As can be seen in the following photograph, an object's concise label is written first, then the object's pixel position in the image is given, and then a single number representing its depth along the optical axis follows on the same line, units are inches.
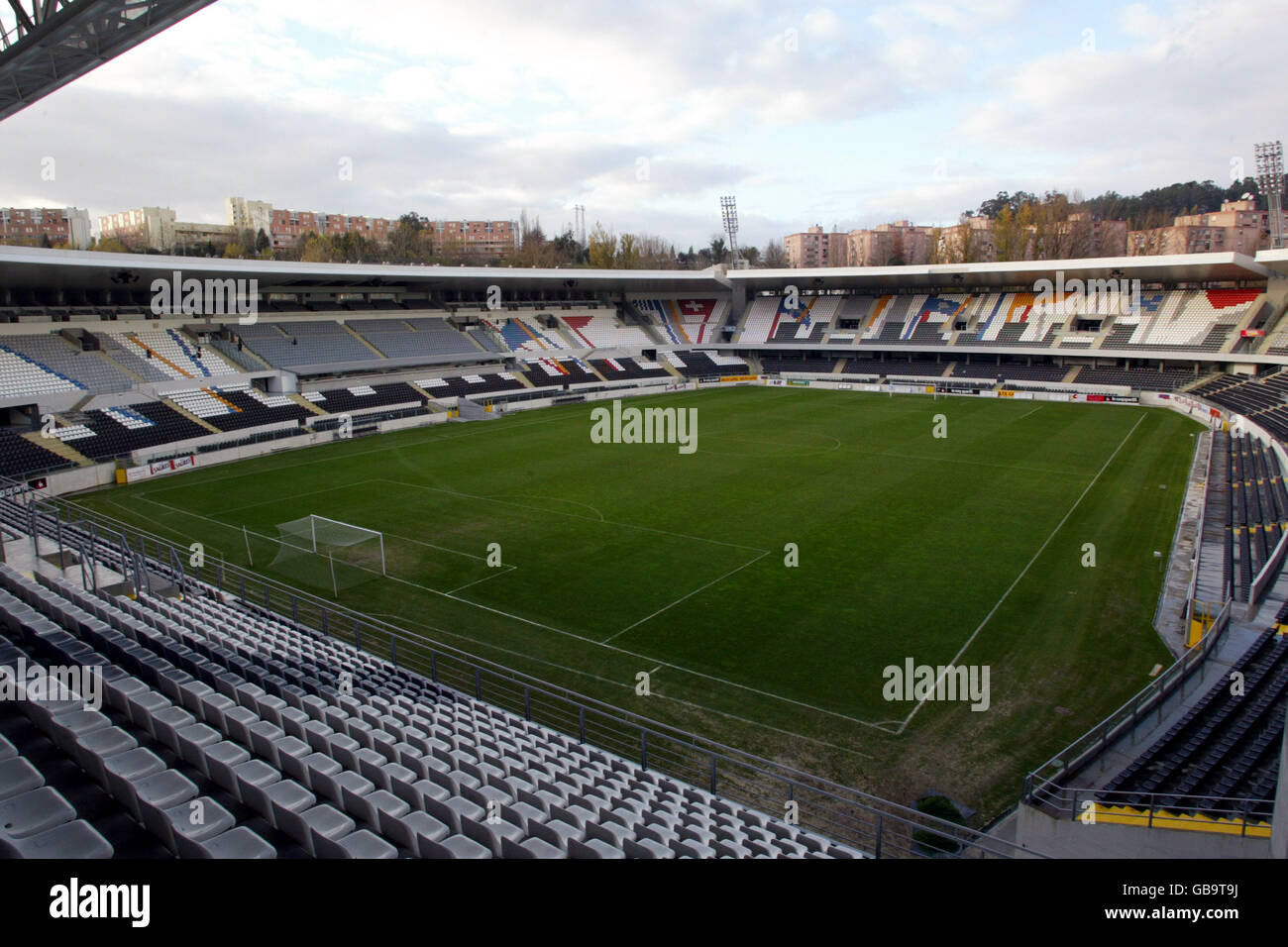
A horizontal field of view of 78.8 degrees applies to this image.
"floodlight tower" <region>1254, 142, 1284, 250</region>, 2015.3
